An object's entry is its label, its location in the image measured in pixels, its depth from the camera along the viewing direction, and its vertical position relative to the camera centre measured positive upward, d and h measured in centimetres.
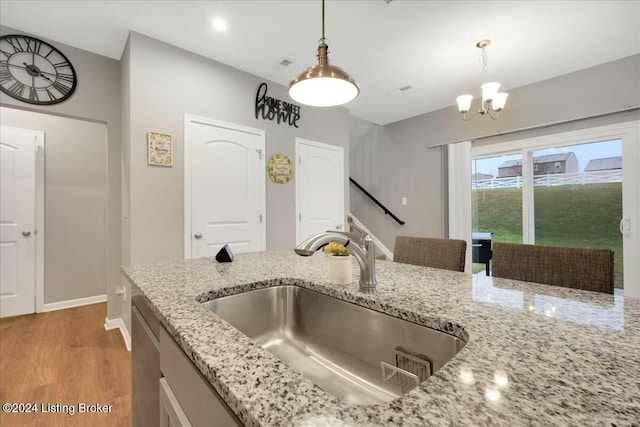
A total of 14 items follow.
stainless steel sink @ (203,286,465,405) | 75 -40
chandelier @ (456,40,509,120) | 247 +109
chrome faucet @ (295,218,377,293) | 96 -13
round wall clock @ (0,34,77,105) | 217 +117
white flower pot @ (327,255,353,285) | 105 -21
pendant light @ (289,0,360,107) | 125 +62
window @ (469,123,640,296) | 278 +23
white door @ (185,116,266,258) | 261 +28
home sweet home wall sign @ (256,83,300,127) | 305 +120
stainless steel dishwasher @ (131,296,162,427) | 88 -52
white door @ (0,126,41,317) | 295 -4
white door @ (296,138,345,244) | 341 +34
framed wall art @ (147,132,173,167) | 235 +57
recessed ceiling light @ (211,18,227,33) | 219 +152
